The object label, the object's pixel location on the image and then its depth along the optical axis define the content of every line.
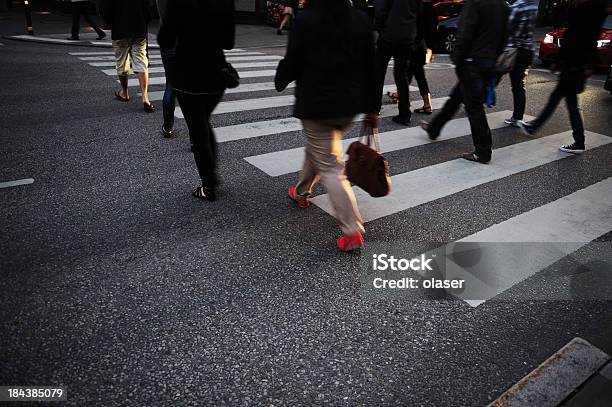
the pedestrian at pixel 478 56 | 4.91
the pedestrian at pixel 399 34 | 6.11
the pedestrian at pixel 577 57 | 5.23
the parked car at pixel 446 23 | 14.45
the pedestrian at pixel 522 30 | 5.73
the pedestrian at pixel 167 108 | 5.13
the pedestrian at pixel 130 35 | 6.43
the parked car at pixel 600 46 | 11.24
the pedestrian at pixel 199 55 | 3.50
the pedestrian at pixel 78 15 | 13.30
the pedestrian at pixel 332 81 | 2.93
